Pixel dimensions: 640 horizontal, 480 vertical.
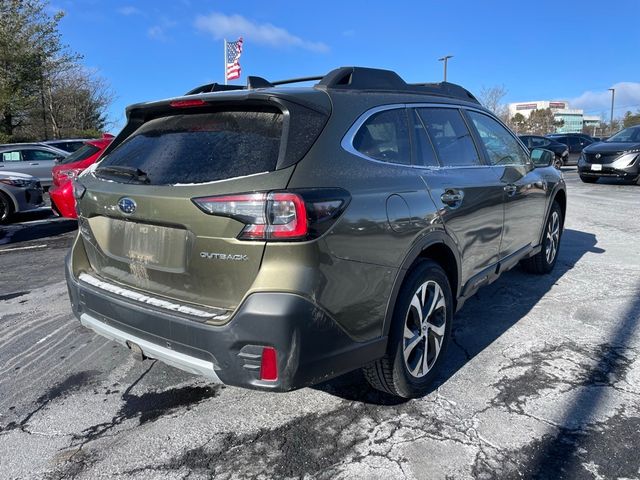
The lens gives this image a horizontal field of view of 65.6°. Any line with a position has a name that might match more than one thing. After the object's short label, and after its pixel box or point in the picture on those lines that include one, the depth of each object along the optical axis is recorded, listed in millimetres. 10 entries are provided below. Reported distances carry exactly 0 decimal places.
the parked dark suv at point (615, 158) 13906
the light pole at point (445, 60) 35553
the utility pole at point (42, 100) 25062
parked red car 7934
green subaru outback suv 2127
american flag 17141
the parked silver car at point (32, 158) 13125
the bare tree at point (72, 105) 30625
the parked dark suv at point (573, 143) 22844
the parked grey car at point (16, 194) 9688
